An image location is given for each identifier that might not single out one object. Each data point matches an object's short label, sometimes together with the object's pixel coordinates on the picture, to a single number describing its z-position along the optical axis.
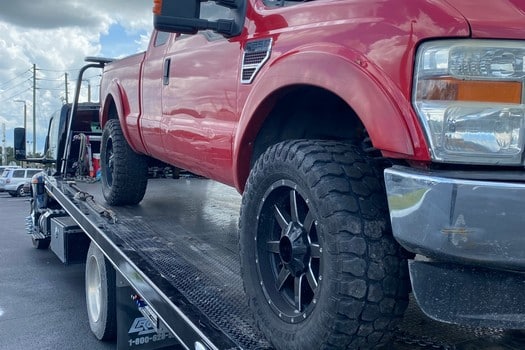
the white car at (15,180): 27.52
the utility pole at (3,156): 62.55
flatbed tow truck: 2.54
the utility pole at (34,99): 58.03
